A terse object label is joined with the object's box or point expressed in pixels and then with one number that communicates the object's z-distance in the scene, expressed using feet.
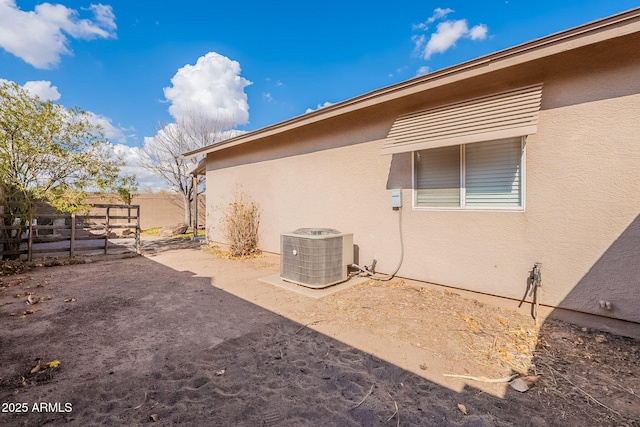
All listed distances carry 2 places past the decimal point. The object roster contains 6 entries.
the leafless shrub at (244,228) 25.94
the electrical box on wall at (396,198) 16.06
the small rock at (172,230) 45.19
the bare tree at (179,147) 56.44
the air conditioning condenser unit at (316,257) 15.46
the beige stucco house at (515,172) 10.14
